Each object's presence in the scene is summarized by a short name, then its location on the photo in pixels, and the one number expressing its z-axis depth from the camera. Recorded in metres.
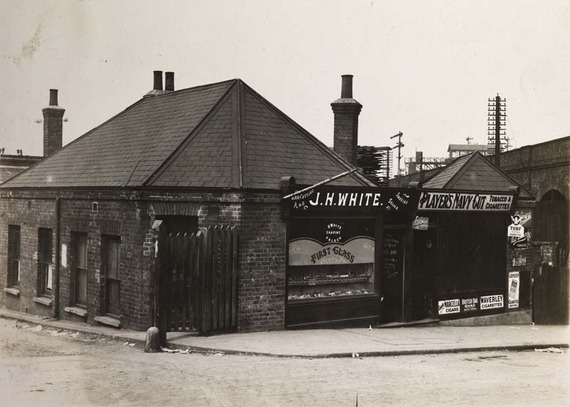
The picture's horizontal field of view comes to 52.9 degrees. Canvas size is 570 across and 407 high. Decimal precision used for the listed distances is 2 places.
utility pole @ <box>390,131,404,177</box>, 44.00
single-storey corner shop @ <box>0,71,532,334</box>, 11.58
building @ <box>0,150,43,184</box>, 26.53
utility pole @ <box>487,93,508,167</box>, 37.97
